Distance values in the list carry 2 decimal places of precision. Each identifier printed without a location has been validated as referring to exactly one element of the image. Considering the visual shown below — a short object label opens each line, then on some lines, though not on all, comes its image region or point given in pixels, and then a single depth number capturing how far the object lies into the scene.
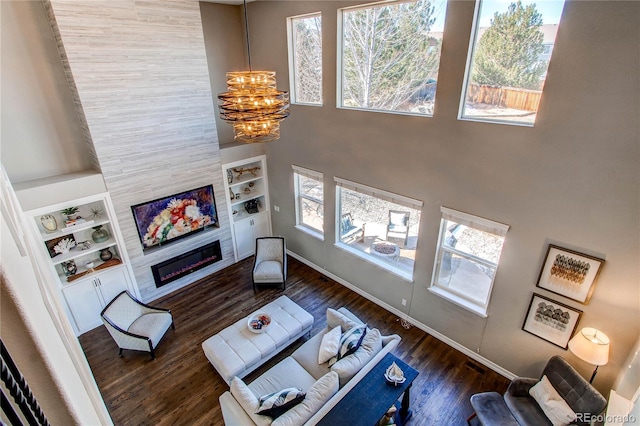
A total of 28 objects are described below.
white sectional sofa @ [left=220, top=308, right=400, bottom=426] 3.49
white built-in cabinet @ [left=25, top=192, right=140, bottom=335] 5.05
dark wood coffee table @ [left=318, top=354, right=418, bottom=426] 3.51
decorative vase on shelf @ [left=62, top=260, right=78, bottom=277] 5.30
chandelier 2.99
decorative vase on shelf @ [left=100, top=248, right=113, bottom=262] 5.72
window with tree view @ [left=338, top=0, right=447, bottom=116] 4.27
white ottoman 4.56
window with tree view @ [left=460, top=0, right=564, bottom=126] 3.41
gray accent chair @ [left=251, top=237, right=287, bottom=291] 6.42
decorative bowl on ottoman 4.96
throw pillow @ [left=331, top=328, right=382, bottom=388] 3.98
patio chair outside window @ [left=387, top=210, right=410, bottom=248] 5.39
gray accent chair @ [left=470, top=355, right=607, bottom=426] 3.51
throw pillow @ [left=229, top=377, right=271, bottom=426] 3.41
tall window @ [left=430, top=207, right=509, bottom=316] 4.41
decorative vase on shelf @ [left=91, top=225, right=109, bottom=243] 5.55
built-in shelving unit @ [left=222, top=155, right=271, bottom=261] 7.20
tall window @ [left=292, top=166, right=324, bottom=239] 6.49
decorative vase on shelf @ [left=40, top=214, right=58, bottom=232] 4.97
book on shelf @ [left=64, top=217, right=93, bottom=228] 5.16
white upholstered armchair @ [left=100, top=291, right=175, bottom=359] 4.90
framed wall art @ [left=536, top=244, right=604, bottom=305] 3.62
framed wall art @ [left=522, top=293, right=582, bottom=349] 3.92
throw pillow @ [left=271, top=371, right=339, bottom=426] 3.39
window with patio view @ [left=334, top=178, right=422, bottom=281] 5.32
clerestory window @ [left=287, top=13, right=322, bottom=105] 5.51
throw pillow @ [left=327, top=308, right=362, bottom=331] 4.73
